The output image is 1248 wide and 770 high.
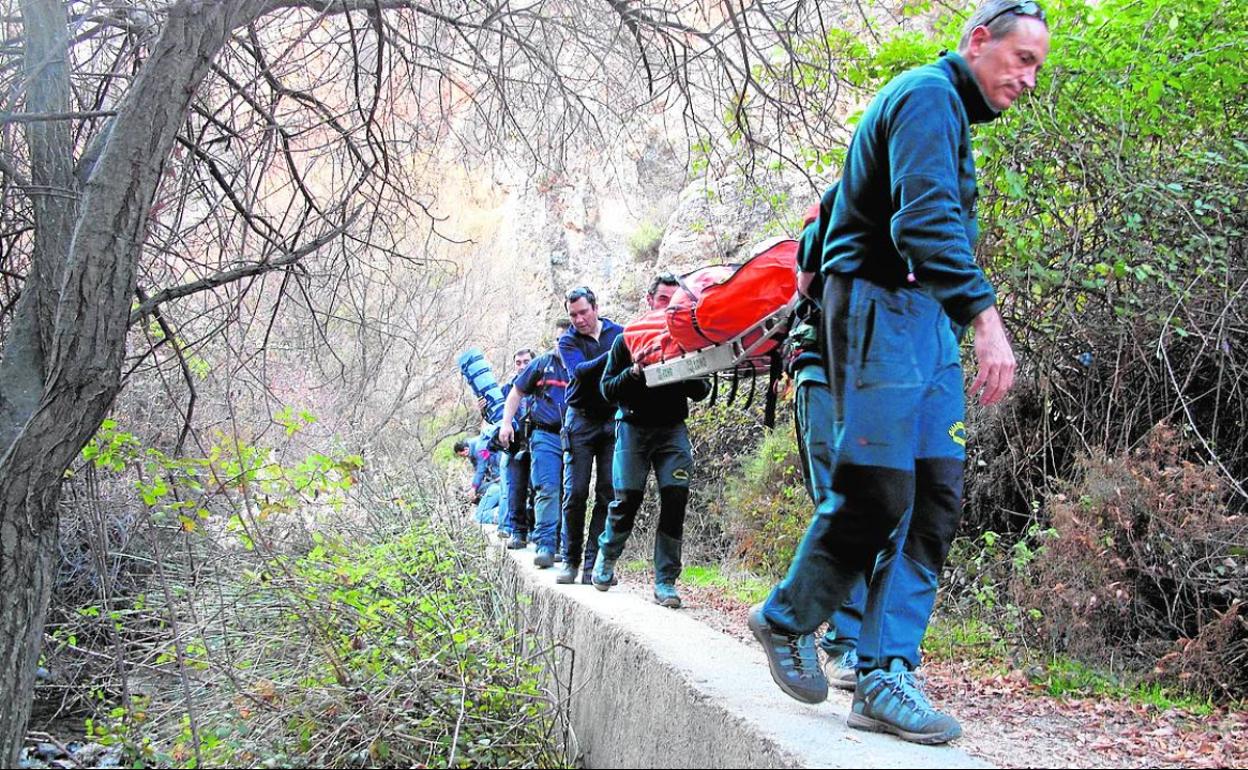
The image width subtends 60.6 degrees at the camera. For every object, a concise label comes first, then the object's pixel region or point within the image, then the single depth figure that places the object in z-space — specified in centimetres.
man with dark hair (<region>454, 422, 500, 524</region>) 1453
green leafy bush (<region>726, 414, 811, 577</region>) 847
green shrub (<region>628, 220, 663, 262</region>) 2231
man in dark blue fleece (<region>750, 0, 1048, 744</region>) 295
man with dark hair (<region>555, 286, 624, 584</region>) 787
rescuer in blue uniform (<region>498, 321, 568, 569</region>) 916
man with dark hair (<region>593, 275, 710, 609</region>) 688
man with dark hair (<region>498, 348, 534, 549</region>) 1041
